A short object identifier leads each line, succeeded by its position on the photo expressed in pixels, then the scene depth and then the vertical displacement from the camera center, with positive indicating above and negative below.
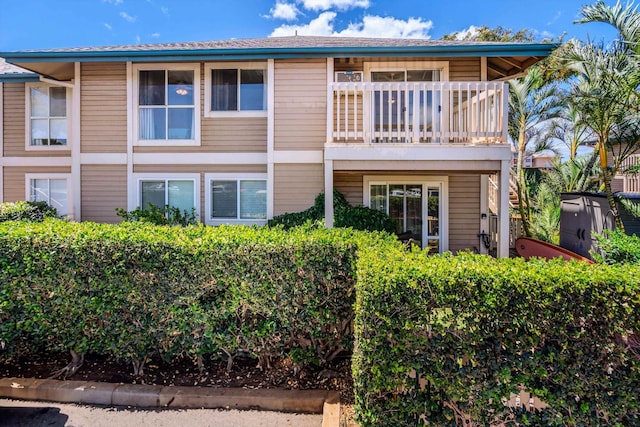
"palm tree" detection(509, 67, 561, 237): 11.87 +3.98
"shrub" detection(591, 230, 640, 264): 4.71 -0.53
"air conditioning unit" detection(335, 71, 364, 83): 8.80 +3.54
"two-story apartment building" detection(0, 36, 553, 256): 7.96 +2.12
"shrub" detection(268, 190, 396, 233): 7.52 -0.14
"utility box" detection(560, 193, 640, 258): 8.00 -0.17
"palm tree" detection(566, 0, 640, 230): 7.31 +2.96
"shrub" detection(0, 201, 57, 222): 7.60 -0.05
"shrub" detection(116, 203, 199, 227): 7.65 -0.13
